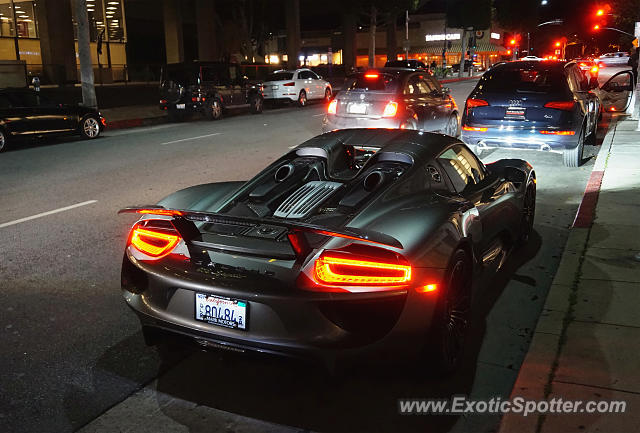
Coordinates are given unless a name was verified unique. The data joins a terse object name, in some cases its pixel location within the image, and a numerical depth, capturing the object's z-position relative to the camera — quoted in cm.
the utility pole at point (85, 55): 2019
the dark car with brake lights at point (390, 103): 1255
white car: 2770
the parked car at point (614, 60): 6141
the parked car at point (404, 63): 3617
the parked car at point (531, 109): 1073
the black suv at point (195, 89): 2192
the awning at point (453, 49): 8412
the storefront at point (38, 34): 3503
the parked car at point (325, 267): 326
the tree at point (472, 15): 6488
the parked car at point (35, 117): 1462
